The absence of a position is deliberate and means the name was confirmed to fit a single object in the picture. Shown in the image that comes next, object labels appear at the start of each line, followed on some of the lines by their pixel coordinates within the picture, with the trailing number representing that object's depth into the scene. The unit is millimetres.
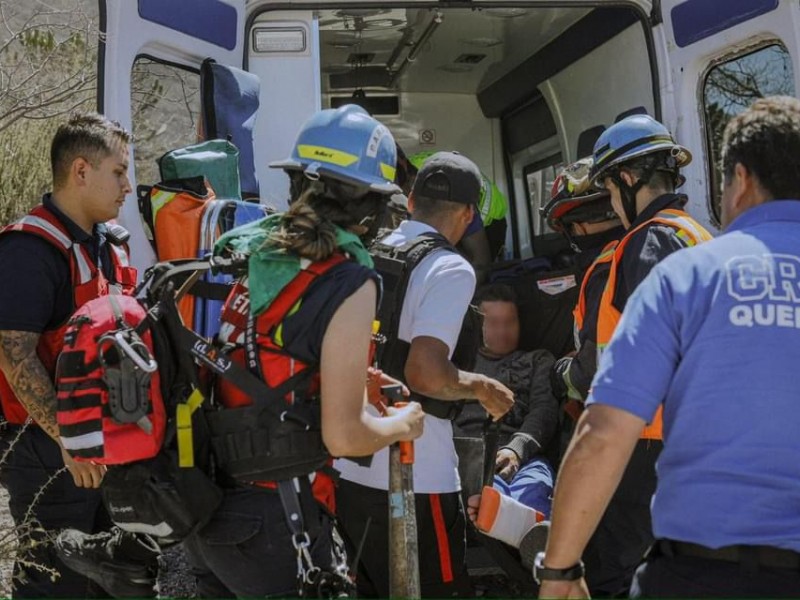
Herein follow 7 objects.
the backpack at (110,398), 2490
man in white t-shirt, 3264
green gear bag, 3918
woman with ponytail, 2459
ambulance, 4398
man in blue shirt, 2092
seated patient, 4039
